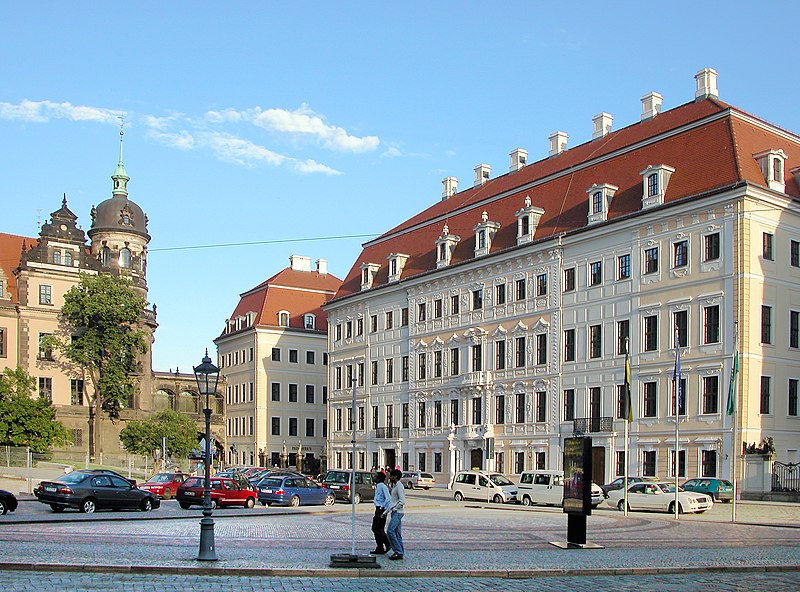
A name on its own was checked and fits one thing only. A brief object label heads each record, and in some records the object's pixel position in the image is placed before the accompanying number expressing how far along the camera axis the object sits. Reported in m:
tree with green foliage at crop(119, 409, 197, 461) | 83.62
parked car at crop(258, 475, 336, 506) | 45.59
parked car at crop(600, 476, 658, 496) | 47.28
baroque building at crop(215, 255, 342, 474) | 99.88
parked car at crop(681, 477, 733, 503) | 47.41
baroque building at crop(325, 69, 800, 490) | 51.31
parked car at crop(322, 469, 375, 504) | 50.50
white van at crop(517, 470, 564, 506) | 47.62
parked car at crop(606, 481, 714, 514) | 41.06
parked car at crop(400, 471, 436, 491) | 68.88
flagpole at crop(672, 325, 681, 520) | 42.50
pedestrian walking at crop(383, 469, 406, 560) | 20.56
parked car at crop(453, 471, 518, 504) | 50.12
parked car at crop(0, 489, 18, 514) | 34.91
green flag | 39.78
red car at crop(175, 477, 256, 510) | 41.47
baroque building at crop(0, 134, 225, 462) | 89.56
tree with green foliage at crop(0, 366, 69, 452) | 72.19
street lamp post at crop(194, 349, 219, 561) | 19.50
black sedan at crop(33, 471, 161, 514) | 37.12
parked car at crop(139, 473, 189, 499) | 49.58
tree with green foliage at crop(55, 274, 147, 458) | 88.00
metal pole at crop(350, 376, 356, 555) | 20.63
